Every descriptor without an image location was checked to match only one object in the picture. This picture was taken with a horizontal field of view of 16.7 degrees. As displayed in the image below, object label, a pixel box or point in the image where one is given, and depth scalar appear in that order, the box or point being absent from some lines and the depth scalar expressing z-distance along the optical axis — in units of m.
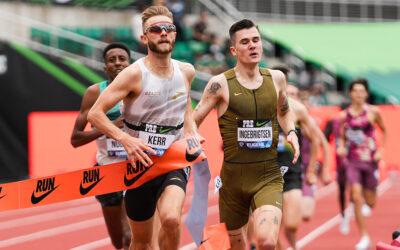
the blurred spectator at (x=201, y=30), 44.55
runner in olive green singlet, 12.41
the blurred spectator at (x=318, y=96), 42.16
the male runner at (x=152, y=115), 11.09
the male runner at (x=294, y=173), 15.97
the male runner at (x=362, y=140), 21.96
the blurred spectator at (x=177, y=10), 40.85
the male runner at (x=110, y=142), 14.50
